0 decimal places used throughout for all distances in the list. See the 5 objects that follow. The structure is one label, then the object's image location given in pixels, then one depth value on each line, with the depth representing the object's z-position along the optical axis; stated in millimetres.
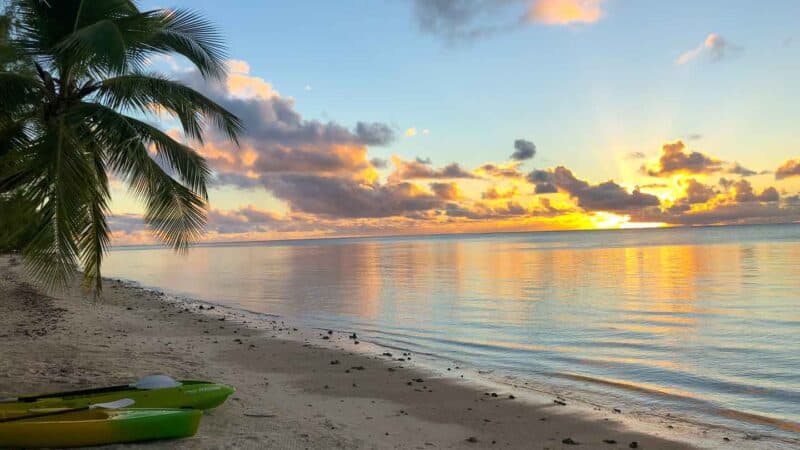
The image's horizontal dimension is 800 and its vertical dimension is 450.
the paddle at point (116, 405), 6673
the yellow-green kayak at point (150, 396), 7117
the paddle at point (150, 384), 7594
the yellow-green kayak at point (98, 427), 6090
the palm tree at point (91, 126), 8148
